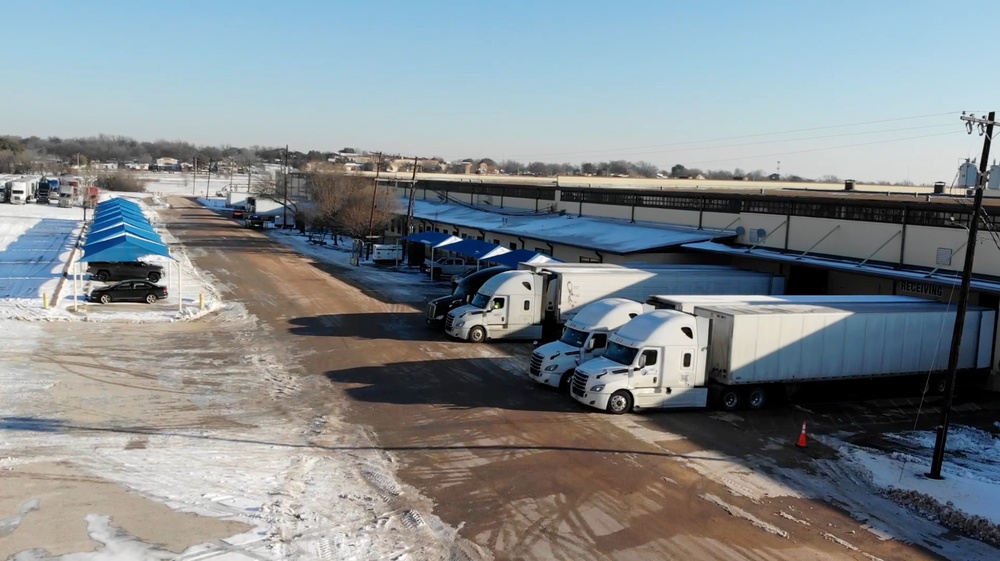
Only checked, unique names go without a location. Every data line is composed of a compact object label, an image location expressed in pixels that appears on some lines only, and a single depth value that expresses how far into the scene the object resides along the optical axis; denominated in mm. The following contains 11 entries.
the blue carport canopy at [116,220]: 47525
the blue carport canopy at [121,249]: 33000
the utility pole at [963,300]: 15453
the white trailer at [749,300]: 21688
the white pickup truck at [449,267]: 46619
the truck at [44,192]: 101688
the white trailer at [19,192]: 95062
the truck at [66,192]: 95938
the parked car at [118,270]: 38938
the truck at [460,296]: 30109
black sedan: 33188
